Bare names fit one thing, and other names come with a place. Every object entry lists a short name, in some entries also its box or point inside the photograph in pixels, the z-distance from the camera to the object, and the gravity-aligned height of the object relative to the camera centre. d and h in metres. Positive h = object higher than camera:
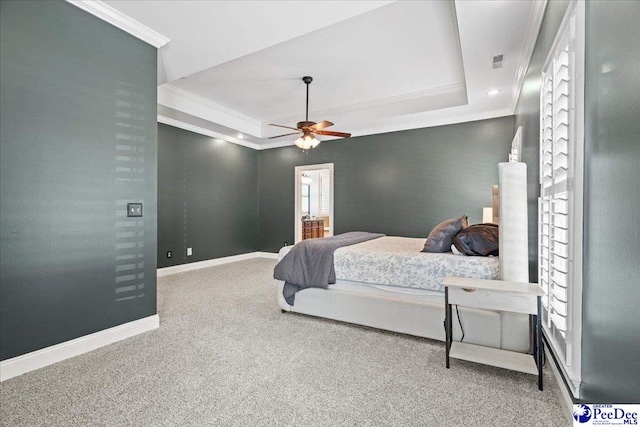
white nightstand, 1.90 -0.60
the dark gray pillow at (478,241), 2.60 -0.25
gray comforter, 3.02 -0.56
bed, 2.25 -0.67
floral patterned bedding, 2.49 -0.47
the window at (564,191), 1.45 +0.11
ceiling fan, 4.17 +1.07
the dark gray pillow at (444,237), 2.85 -0.24
